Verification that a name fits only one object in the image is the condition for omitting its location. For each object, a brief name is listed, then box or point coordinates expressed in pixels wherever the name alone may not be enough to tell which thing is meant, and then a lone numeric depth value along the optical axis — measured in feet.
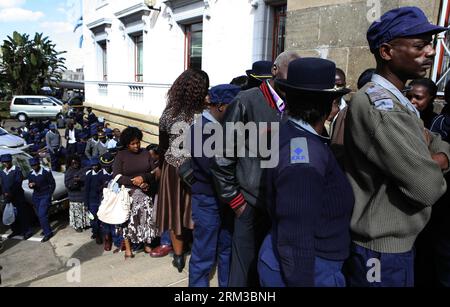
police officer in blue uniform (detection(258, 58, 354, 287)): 4.25
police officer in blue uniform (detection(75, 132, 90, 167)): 27.88
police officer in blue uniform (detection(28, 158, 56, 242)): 16.10
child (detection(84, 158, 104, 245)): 14.24
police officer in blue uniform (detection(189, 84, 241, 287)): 8.16
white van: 67.05
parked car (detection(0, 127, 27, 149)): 29.63
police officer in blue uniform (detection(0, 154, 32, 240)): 16.48
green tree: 85.15
